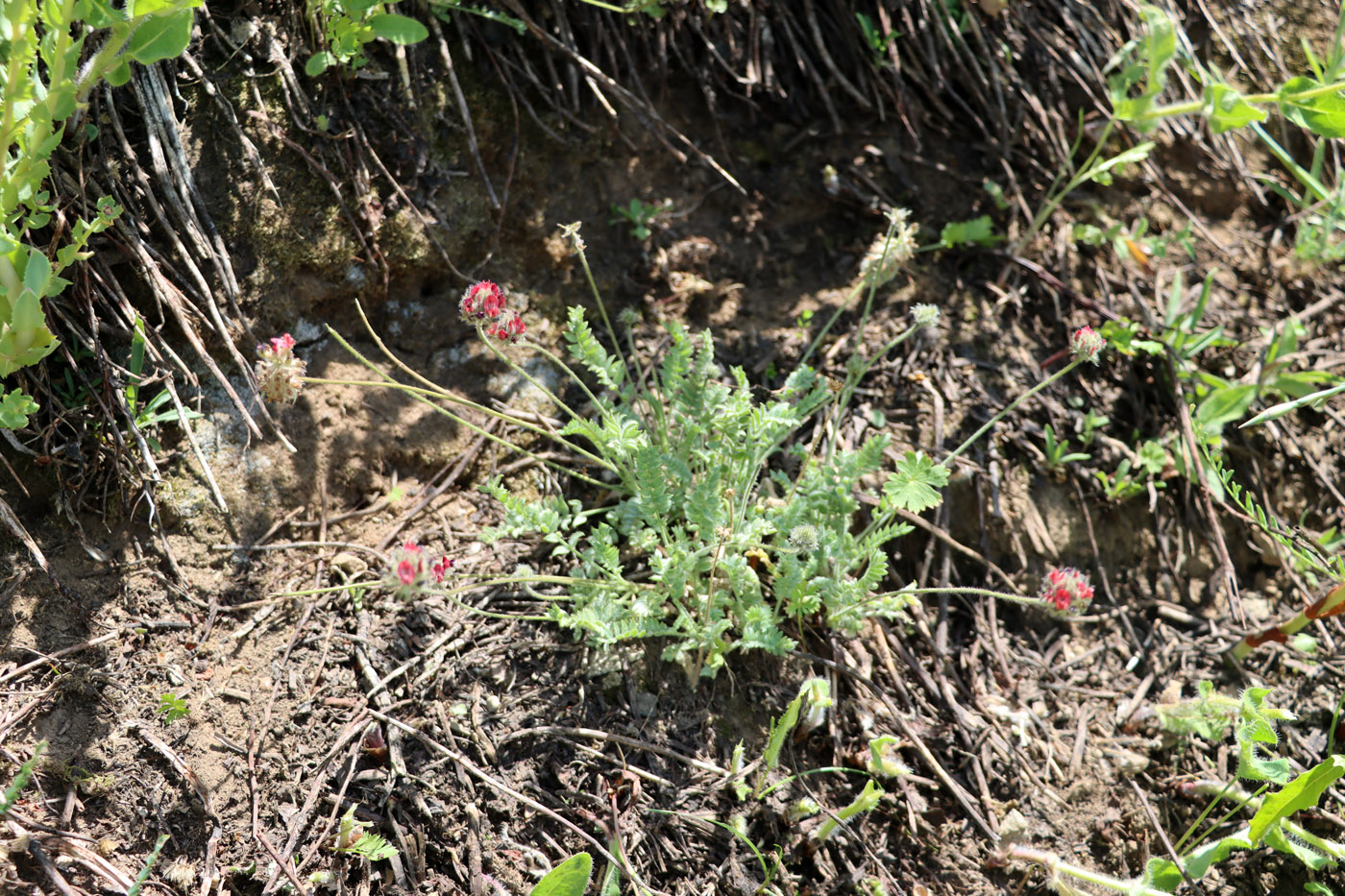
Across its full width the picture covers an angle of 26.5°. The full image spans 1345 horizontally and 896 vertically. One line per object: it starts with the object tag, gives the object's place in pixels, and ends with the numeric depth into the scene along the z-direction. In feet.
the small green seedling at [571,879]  3.41
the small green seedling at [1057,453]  3.89
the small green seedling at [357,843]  3.42
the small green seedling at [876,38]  3.99
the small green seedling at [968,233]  4.03
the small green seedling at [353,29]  3.62
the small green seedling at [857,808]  3.51
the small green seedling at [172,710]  3.46
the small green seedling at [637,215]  3.94
